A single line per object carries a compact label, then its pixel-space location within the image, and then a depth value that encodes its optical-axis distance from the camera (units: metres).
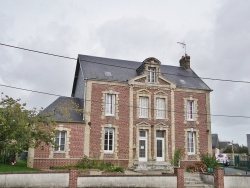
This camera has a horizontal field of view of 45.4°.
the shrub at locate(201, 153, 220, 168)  22.25
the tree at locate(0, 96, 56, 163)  14.11
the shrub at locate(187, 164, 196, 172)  22.25
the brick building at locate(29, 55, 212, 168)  20.83
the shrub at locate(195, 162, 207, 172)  21.88
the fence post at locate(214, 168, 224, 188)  15.29
